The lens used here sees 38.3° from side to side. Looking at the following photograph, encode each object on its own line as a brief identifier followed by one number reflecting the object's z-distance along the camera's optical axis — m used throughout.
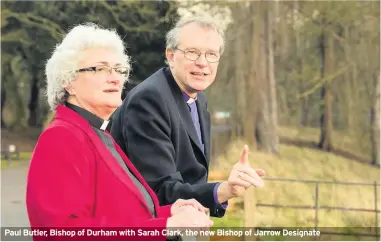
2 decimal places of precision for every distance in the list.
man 1.89
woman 1.46
